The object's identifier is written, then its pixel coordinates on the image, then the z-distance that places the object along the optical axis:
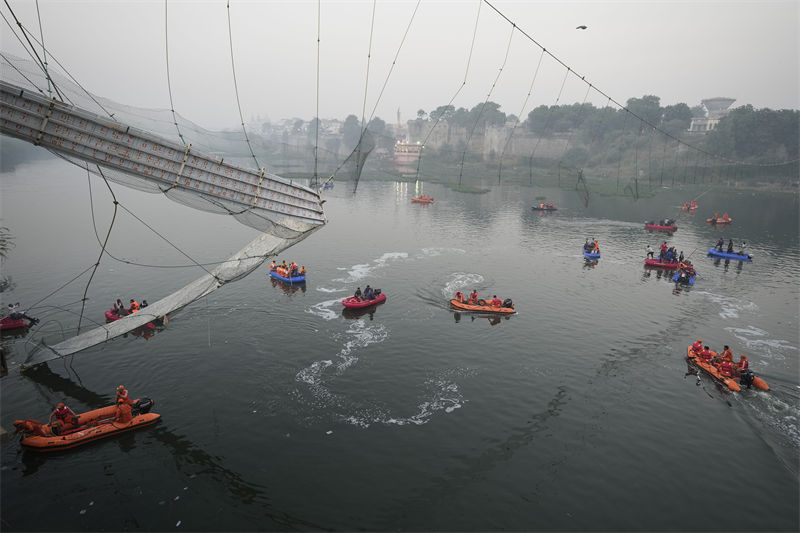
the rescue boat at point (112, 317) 33.62
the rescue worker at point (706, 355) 30.36
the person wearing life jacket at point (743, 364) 28.74
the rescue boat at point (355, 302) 38.78
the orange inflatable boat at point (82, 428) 20.24
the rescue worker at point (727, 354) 29.55
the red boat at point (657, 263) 55.84
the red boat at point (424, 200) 108.69
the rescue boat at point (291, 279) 44.91
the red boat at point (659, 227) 81.88
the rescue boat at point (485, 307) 39.38
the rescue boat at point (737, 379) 27.86
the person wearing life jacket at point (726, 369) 28.83
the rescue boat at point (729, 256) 61.75
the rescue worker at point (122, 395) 22.01
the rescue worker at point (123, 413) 21.83
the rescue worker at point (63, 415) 20.78
